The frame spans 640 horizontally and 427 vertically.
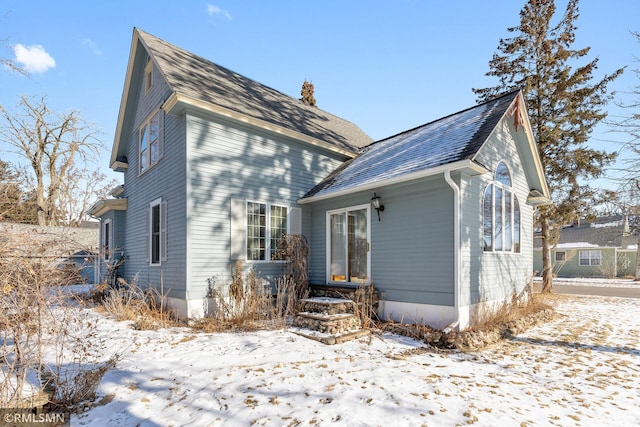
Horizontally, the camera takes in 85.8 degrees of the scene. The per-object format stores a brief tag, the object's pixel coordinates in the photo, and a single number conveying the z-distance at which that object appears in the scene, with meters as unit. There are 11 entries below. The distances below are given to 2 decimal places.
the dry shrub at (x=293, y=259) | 9.02
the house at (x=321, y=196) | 7.19
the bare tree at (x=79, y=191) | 27.00
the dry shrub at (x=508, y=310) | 7.08
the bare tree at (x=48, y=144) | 23.02
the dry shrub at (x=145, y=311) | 7.15
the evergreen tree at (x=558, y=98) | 13.77
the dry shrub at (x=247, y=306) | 7.15
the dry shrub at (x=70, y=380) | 3.60
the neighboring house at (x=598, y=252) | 25.55
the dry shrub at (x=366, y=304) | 7.23
